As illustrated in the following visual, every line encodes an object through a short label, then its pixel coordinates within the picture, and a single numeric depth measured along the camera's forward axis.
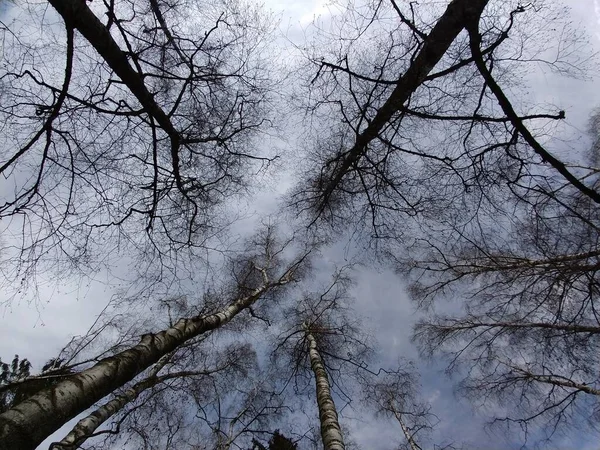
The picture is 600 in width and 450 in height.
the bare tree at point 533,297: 4.27
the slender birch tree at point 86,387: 1.95
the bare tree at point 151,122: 3.35
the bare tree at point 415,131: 3.42
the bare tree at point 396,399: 9.69
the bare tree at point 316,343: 7.57
